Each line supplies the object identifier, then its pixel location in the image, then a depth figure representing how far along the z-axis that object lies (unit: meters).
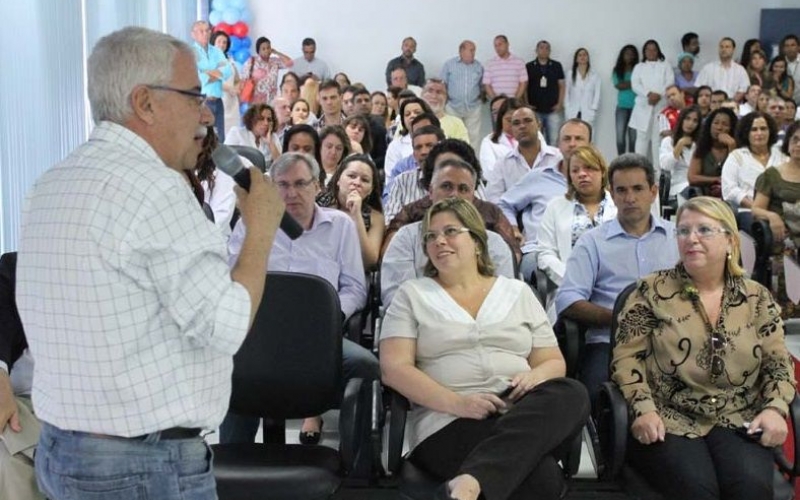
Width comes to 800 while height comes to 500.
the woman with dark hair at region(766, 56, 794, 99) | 10.76
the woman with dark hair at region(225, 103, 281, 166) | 6.68
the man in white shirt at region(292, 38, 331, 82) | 11.70
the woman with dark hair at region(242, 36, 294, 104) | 11.09
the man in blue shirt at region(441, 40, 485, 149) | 11.62
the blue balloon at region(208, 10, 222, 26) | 11.34
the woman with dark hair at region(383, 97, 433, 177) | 6.50
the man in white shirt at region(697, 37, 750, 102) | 11.09
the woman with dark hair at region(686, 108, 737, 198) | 6.23
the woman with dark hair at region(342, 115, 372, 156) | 6.34
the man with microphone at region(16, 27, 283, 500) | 1.42
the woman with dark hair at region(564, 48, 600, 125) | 11.80
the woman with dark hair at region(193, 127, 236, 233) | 4.60
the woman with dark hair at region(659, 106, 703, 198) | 7.00
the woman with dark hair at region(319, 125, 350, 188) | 5.33
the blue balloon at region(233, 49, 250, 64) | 11.50
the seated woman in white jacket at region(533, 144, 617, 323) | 4.04
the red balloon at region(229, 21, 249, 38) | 11.41
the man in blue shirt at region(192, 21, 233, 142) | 9.29
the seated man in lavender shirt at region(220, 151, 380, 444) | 3.66
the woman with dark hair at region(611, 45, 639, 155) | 11.72
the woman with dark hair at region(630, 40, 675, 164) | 11.35
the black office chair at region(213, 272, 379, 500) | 2.73
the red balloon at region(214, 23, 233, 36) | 11.27
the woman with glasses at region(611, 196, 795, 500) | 2.54
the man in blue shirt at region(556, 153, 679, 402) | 3.31
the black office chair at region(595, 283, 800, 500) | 2.50
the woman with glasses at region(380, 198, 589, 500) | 2.44
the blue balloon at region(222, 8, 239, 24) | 11.33
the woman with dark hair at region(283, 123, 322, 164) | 5.28
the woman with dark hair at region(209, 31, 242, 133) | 9.79
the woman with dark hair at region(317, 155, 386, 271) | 4.19
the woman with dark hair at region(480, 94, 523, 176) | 6.31
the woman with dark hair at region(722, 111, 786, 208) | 5.56
